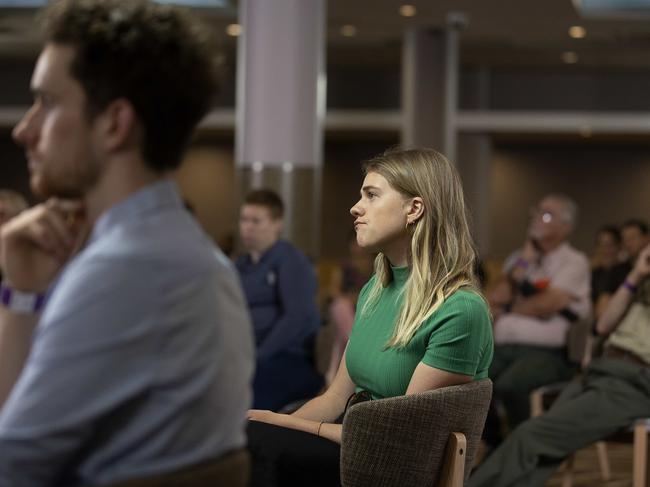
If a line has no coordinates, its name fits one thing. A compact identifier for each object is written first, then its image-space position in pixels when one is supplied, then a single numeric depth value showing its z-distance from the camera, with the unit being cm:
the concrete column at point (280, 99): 700
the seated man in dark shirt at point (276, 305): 488
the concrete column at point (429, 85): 1194
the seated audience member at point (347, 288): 713
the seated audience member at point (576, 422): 424
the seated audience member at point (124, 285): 131
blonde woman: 257
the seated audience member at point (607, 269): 736
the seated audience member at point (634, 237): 865
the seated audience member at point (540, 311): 525
